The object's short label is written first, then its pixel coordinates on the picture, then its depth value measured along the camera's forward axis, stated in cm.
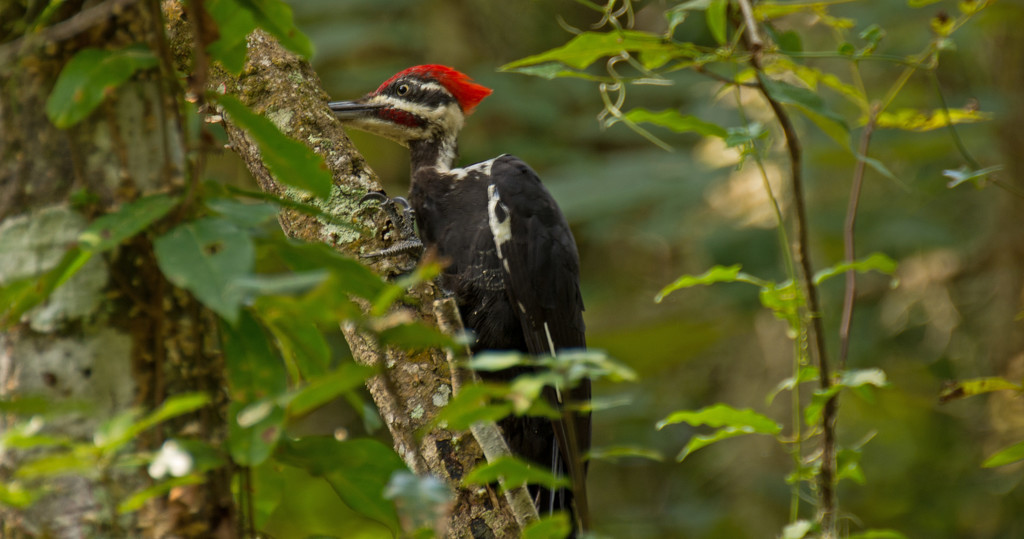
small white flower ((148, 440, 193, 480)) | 704
